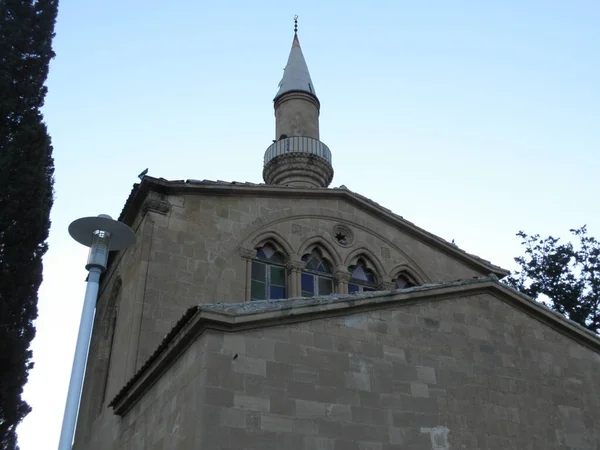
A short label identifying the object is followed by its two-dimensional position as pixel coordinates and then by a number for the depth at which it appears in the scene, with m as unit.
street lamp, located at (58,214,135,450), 7.04
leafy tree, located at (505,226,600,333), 24.64
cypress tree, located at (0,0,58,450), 14.33
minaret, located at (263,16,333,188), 21.48
